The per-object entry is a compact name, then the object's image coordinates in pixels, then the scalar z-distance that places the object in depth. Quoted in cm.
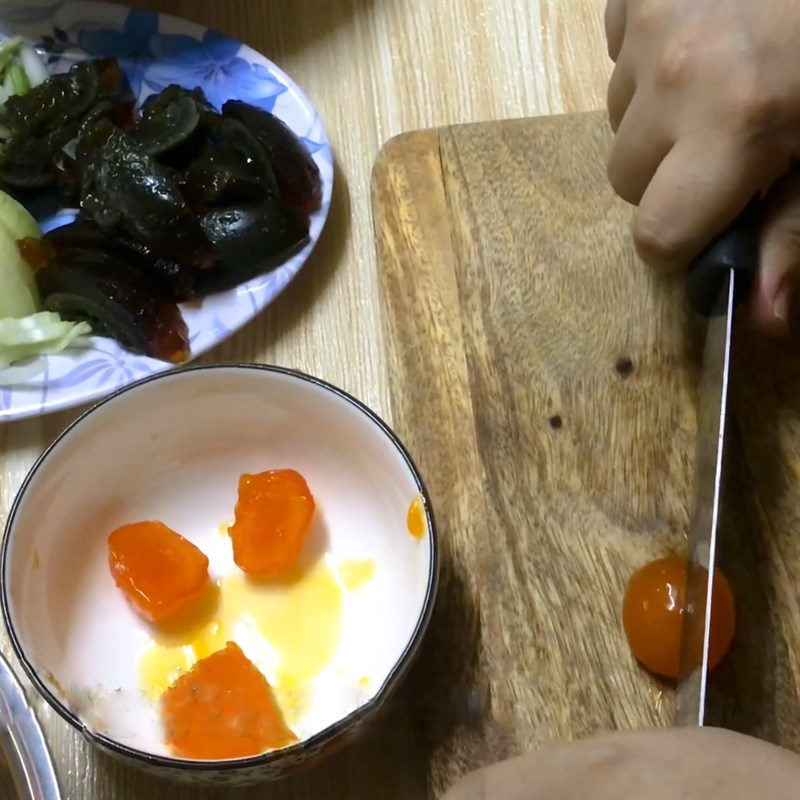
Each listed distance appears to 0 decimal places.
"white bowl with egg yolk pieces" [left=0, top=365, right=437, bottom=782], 66
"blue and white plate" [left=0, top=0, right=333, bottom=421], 89
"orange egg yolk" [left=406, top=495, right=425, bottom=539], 66
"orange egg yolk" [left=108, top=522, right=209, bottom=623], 71
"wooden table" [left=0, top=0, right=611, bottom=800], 90
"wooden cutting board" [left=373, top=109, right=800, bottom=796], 68
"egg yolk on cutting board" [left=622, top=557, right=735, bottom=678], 66
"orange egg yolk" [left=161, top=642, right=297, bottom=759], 63
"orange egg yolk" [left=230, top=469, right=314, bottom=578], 73
